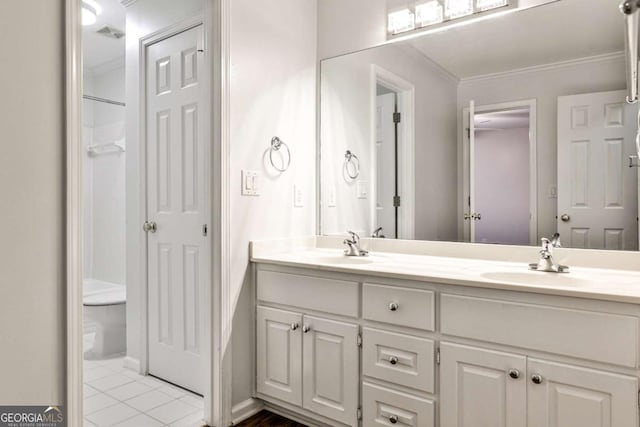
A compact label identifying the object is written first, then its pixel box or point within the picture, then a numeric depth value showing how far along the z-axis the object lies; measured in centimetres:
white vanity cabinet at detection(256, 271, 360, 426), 172
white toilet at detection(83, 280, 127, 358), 288
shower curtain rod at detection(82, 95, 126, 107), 351
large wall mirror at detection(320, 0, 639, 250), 171
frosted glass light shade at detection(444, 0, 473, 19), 201
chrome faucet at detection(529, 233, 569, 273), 163
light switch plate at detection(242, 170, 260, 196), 200
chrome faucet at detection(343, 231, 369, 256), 218
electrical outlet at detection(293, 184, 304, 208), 233
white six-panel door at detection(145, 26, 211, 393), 228
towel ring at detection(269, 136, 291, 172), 217
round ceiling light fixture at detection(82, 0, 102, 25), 274
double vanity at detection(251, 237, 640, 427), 122
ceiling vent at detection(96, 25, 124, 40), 324
